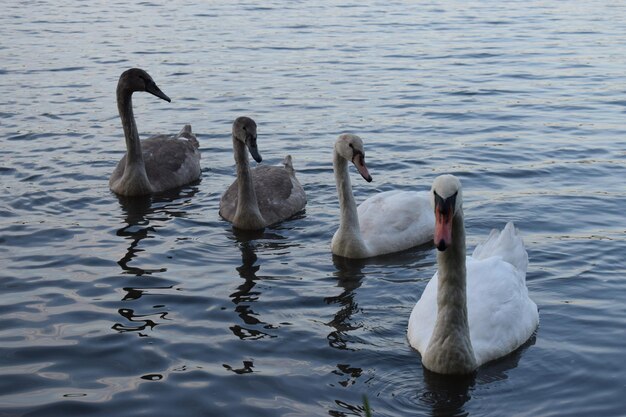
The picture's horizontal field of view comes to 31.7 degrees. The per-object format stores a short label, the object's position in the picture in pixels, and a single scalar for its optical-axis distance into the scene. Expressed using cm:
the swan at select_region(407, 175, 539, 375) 793
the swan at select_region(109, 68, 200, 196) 1397
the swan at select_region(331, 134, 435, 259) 1144
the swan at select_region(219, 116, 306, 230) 1259
